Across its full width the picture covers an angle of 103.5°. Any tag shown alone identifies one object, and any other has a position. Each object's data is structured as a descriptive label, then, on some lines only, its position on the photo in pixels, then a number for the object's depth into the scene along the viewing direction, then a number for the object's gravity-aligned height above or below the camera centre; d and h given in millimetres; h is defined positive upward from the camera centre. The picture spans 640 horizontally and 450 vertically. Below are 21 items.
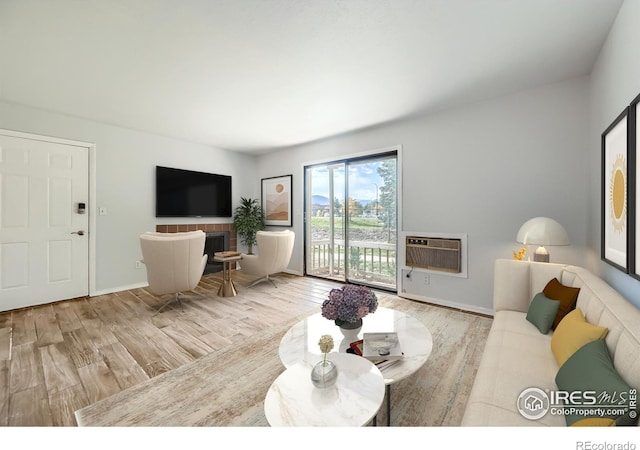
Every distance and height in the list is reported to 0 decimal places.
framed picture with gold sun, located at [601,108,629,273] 1509 +211
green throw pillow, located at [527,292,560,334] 1662 -599
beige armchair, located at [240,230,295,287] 3887 -492
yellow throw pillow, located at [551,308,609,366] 1156 -541
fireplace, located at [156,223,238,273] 4625 -263
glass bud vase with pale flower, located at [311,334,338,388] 1059 -634
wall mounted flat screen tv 4242 +556
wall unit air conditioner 3107 -370
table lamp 2076 -68
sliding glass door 3846 +74
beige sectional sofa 991 -716
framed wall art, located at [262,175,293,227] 5039 +499
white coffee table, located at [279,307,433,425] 1366 -768
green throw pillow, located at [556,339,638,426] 788 -565
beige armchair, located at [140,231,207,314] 2783 -416
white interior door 3012 +19
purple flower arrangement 1644 -537
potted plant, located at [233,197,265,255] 5152 +63
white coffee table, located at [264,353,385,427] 901 -691
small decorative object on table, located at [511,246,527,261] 2496 -298
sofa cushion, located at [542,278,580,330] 1643 -488
